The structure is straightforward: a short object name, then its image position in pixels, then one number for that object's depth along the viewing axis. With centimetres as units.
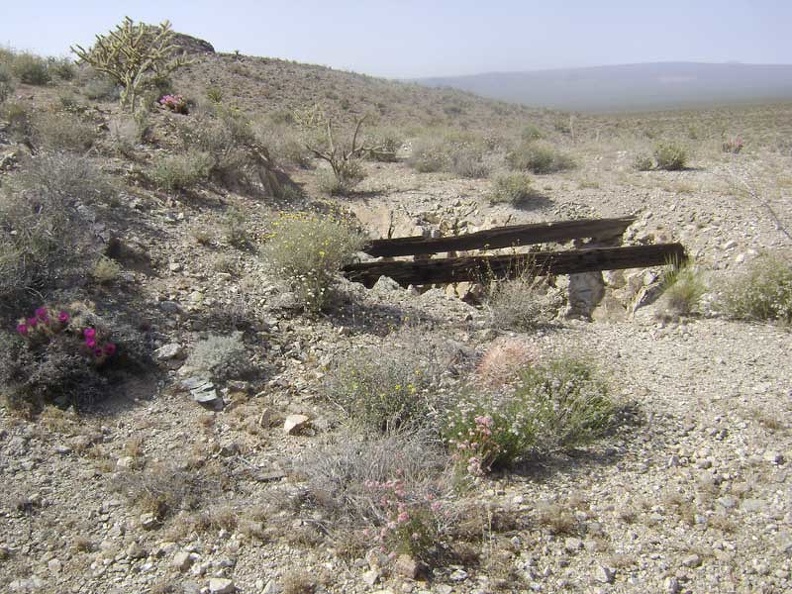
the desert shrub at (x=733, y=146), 1242
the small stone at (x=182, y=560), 280
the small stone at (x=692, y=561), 288
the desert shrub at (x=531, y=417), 352
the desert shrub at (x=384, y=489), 290
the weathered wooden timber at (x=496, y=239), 718
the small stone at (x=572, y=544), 299
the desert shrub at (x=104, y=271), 500
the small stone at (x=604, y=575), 279
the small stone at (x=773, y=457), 361
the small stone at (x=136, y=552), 286
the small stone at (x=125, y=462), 344
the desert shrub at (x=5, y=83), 868
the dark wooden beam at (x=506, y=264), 627
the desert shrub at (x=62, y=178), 539
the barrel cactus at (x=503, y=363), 437
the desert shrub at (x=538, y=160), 1156
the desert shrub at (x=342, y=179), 1012
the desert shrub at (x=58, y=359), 386
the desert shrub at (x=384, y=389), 380
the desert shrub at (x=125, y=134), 807
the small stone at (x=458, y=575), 277
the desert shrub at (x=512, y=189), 945
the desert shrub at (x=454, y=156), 1145
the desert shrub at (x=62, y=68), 1330
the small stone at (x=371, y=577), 274
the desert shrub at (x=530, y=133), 1627
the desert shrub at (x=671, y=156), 1066
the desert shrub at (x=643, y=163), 1106
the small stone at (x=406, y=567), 274
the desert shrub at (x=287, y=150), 1175
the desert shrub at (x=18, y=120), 753
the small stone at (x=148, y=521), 304
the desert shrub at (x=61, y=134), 755
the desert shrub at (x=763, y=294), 544
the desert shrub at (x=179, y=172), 753
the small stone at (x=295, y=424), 388
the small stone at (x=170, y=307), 507
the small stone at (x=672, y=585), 273
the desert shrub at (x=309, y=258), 543
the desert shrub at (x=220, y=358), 437
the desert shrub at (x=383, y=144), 1314
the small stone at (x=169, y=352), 448
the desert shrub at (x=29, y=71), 1162
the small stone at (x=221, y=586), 266
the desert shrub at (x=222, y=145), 859
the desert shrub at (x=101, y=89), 1176
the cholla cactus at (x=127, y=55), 985
